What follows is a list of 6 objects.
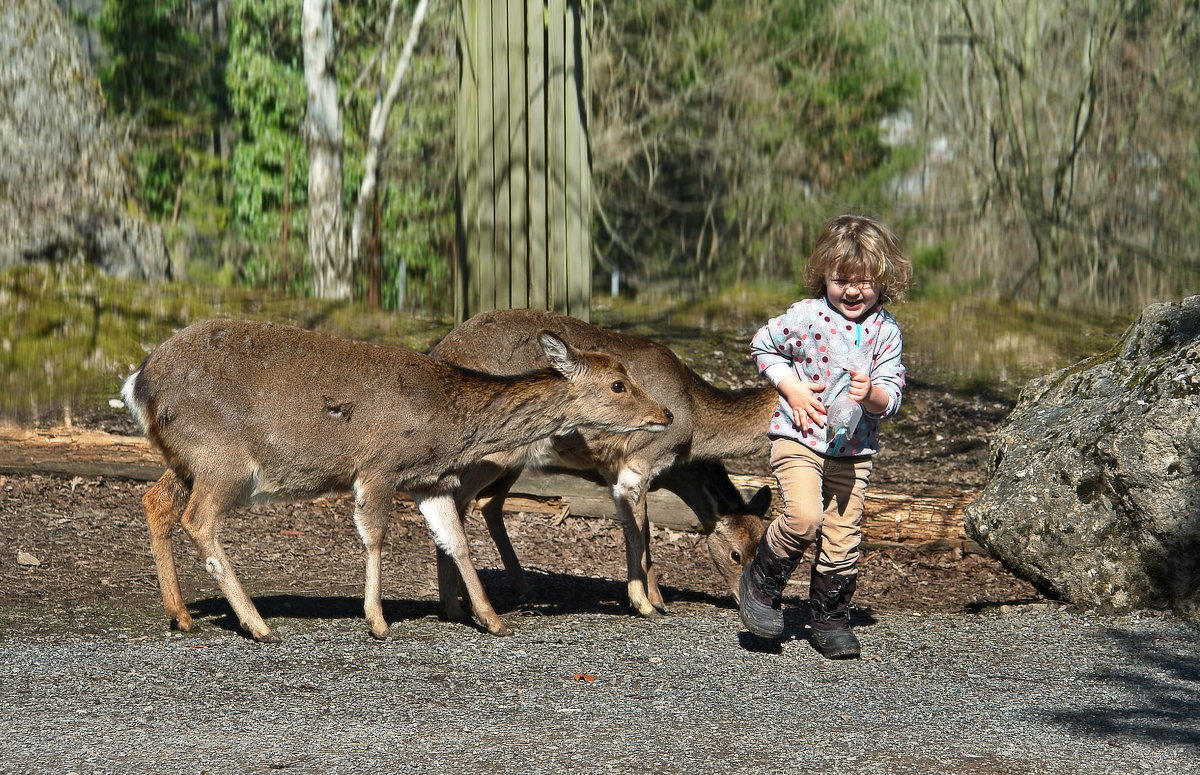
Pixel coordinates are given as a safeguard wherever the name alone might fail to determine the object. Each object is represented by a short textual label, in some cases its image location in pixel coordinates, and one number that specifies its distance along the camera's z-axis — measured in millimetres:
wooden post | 19672
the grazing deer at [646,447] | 16109
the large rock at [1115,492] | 13320
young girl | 11906
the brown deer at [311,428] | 13250
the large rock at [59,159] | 28172
